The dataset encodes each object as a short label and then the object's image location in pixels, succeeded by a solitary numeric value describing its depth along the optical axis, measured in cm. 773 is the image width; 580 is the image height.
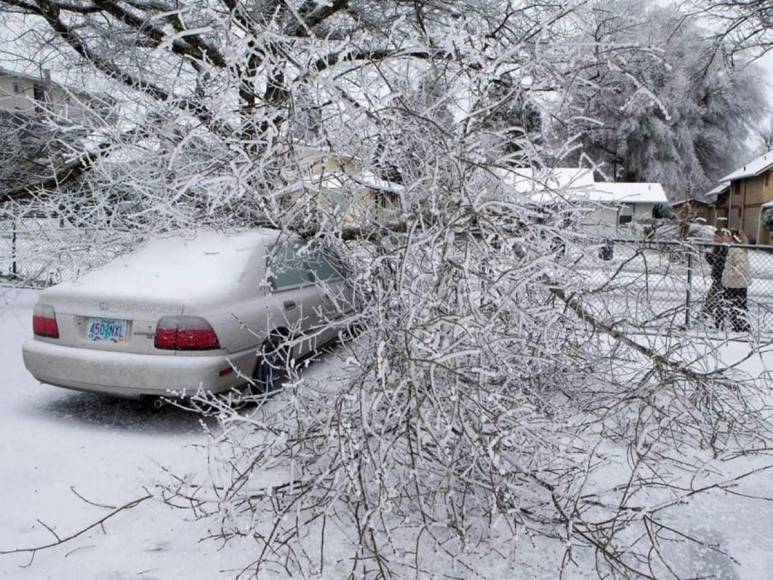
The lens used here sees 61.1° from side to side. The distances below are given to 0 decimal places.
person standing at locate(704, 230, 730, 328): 887
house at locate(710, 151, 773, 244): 2880
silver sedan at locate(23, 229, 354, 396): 450
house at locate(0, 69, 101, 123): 786
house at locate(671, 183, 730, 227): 3472
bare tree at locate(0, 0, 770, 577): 287
